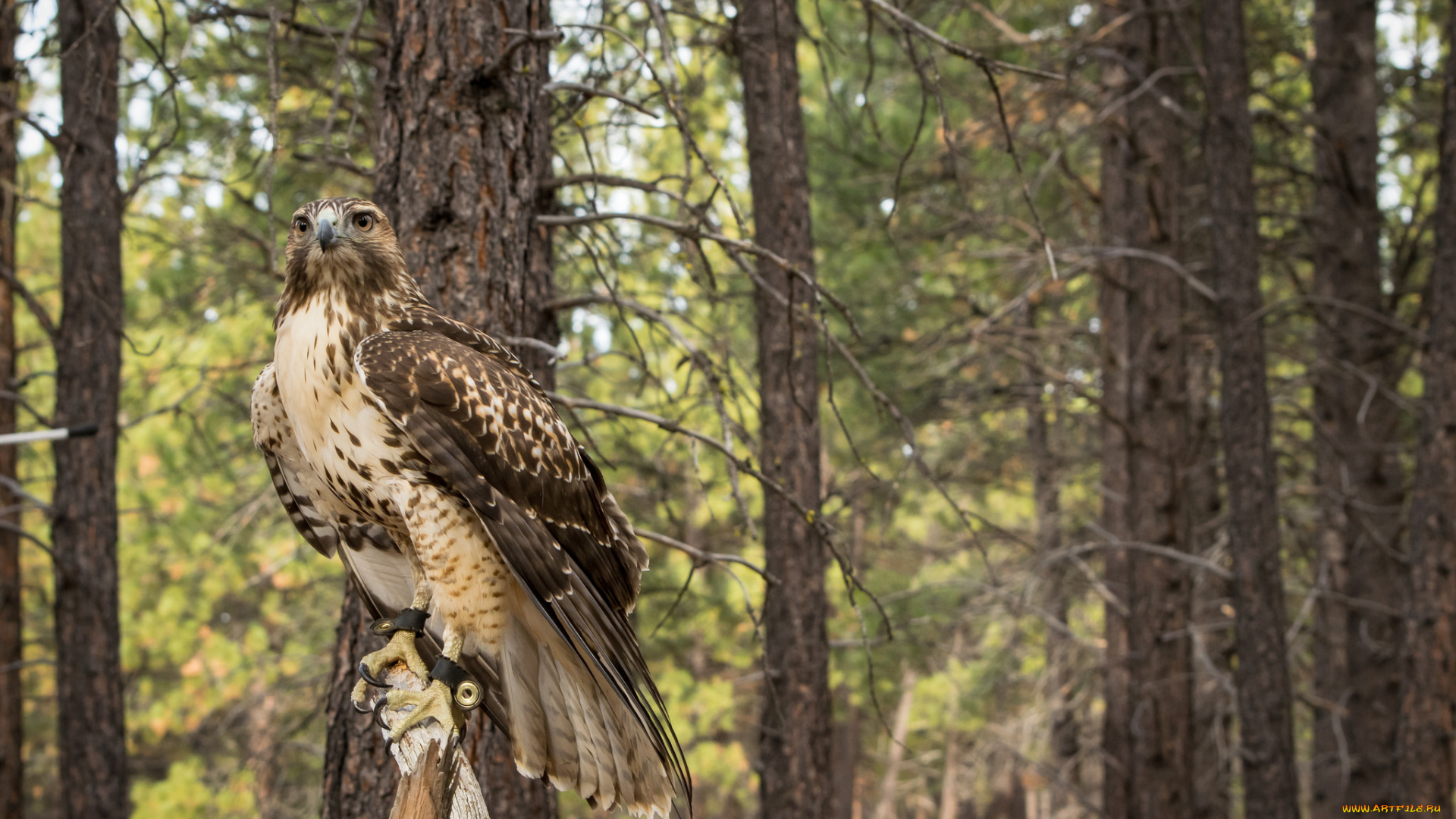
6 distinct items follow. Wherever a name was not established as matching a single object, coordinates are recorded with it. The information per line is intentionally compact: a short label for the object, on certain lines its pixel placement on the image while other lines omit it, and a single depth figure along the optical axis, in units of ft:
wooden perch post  15.53
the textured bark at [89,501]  47.37
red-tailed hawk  16.31
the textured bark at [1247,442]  48.37
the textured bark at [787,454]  43.39
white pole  26.17
